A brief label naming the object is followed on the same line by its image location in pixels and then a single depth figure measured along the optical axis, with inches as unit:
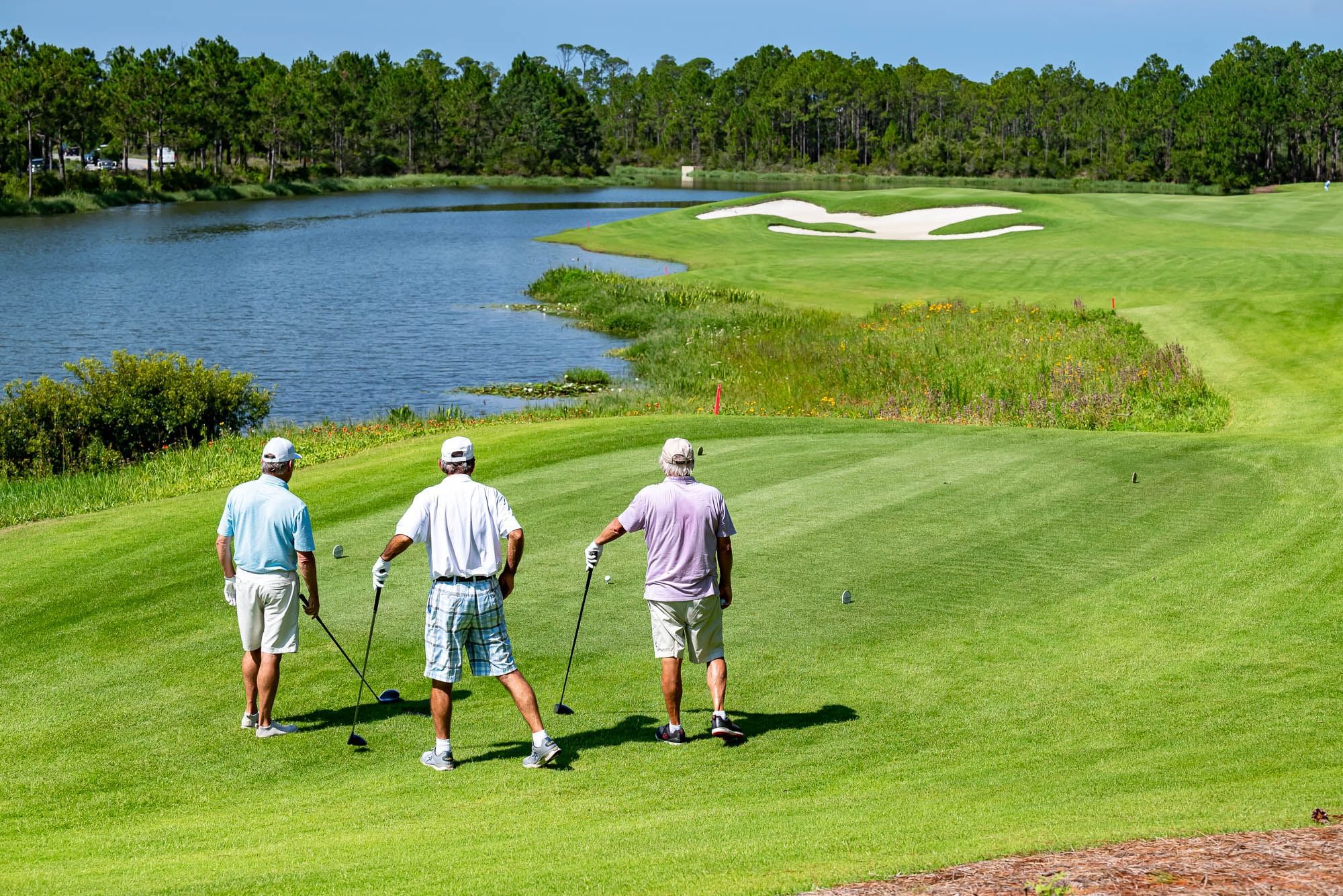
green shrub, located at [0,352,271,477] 948.0
